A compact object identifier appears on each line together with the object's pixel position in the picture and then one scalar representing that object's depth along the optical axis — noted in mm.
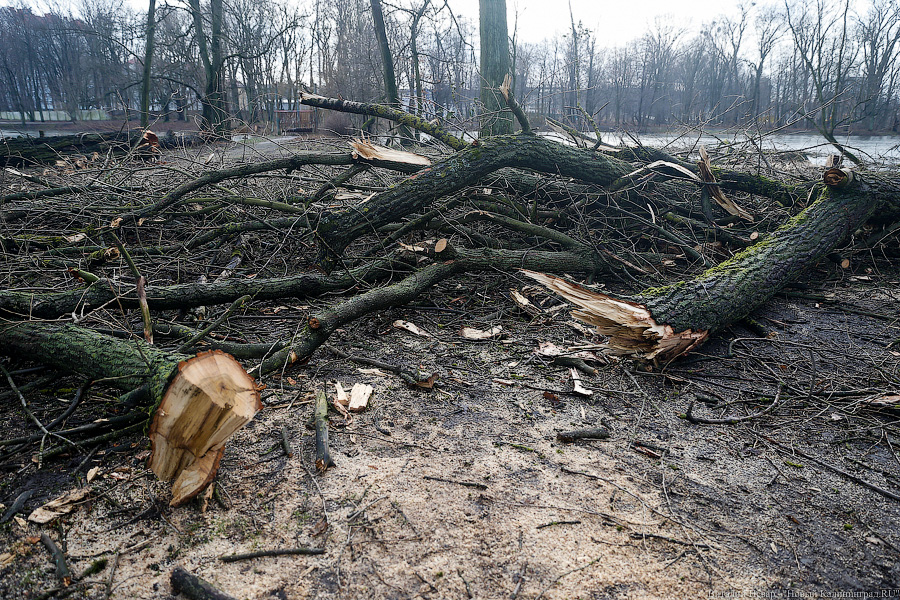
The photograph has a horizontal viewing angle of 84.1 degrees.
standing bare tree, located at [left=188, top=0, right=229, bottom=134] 13984
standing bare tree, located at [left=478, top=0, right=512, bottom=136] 7543
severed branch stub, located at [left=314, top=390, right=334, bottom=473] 2068
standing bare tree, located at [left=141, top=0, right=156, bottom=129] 13859
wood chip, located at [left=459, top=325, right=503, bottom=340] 3549
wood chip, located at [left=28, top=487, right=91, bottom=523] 1760
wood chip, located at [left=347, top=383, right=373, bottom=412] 2545
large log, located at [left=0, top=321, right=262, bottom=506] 1800
